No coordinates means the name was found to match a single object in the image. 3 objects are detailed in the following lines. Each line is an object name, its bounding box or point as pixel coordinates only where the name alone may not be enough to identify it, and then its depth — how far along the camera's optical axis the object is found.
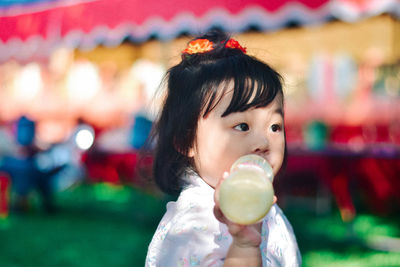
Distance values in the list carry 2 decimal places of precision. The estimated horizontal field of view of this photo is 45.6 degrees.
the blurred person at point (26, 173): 5.01
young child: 1.01
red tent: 3.13
